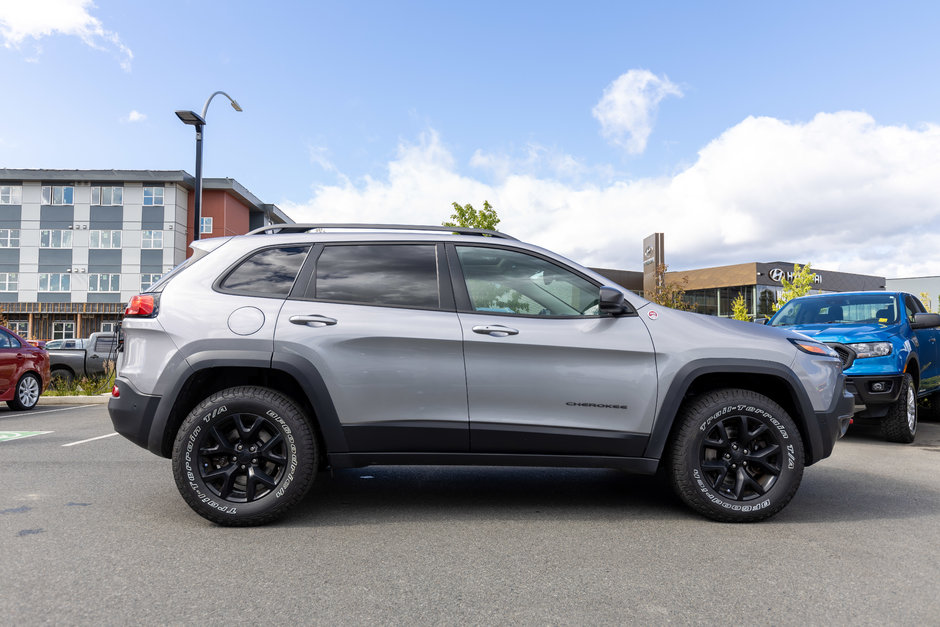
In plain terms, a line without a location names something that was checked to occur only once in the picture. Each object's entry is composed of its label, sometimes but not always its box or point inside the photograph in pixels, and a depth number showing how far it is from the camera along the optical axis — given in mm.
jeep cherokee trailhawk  3980
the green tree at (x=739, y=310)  33719
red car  10922
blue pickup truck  7172
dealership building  50844
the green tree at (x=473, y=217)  24516
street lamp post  13835
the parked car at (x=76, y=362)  15984
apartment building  46625
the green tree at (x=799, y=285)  23050
